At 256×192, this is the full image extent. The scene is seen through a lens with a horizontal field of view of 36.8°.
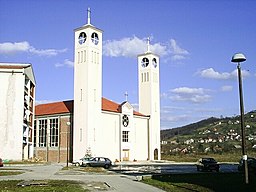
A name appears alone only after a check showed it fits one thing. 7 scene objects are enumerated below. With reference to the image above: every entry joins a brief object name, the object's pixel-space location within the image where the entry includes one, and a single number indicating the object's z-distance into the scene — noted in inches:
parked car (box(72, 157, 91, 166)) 1781.4
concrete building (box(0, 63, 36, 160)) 2112.5
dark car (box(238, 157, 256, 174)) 1214.9
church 2389.3
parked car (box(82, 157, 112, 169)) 1732.3
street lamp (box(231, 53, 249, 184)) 653.9
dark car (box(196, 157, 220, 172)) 1475.1
